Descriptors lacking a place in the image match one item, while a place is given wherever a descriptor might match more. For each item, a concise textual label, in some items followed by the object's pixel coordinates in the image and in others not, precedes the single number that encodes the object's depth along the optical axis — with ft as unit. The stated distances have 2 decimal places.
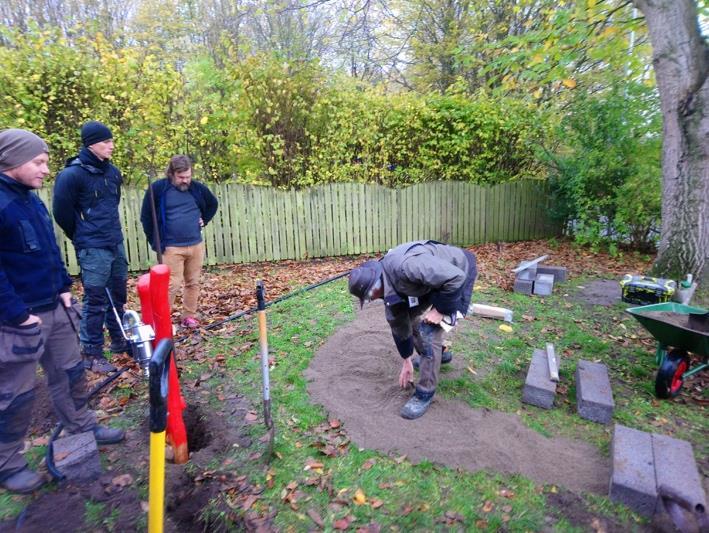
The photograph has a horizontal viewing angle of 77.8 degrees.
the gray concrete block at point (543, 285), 21.81
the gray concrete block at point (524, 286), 22.07
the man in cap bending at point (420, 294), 10.21
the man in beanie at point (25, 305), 8.20
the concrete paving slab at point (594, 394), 11.43
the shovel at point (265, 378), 9.70
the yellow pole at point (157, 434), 5.33
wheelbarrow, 11.57
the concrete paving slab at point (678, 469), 8.23
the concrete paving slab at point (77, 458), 9.07
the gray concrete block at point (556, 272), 23.83
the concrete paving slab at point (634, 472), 8.45
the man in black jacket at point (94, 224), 12.87
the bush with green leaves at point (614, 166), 28.17
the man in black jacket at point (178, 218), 16.06
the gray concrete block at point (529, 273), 22.44
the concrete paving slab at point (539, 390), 12.13
